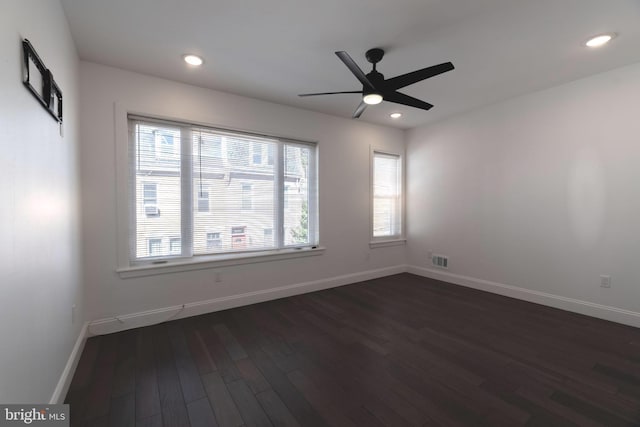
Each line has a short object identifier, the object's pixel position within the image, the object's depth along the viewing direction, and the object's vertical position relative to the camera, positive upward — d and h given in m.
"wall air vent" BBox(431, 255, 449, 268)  4.55 -0.86
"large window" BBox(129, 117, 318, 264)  2.95 +0.25
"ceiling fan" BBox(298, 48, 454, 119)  2.13 +1.12
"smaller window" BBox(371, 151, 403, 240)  4.86 +0.29
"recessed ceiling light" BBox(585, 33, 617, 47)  2.29 +1.50
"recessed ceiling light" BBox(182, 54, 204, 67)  2.58 +1.49
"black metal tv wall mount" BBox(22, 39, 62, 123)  1.29 +0.73
